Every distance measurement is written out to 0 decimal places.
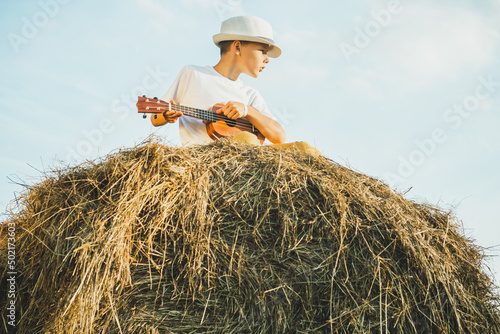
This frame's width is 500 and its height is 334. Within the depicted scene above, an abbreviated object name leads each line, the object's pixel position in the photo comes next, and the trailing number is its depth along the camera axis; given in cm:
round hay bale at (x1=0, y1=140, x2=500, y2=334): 204
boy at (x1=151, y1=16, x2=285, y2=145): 364
